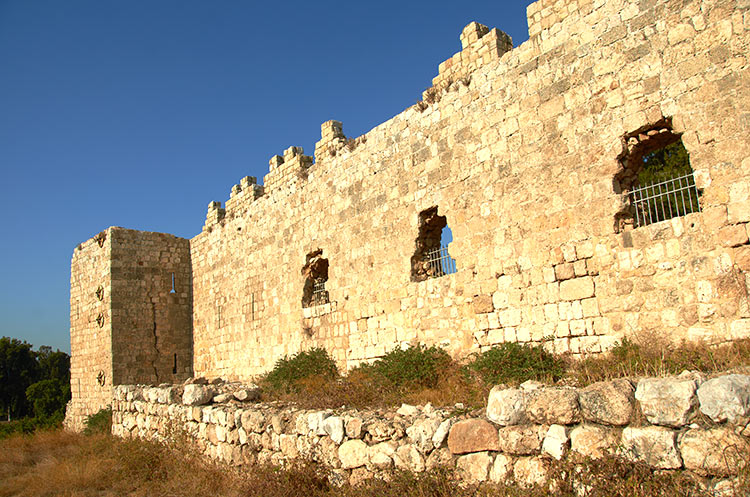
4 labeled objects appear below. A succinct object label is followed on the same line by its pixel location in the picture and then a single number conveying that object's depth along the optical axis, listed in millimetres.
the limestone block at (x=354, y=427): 4664
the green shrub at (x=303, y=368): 9692
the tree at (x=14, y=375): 37250
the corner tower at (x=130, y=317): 15531
